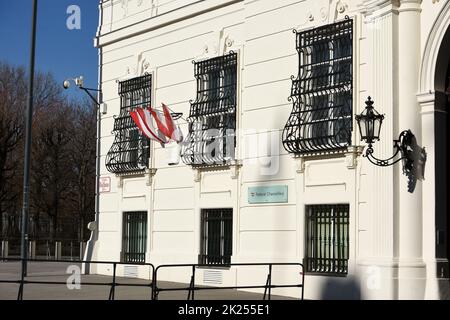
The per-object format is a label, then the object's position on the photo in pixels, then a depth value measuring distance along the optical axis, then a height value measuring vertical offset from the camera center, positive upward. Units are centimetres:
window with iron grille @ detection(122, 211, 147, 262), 2280 +30
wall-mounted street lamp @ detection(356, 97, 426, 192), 1428 +189
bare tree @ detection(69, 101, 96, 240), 4931 +533
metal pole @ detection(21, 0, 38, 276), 2216 +319
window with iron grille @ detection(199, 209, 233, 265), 1981 +31
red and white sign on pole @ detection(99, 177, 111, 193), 2432 +193
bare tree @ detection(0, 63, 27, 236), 4244 +637
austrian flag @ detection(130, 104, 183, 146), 2139 +335
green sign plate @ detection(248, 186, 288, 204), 1794 +128
